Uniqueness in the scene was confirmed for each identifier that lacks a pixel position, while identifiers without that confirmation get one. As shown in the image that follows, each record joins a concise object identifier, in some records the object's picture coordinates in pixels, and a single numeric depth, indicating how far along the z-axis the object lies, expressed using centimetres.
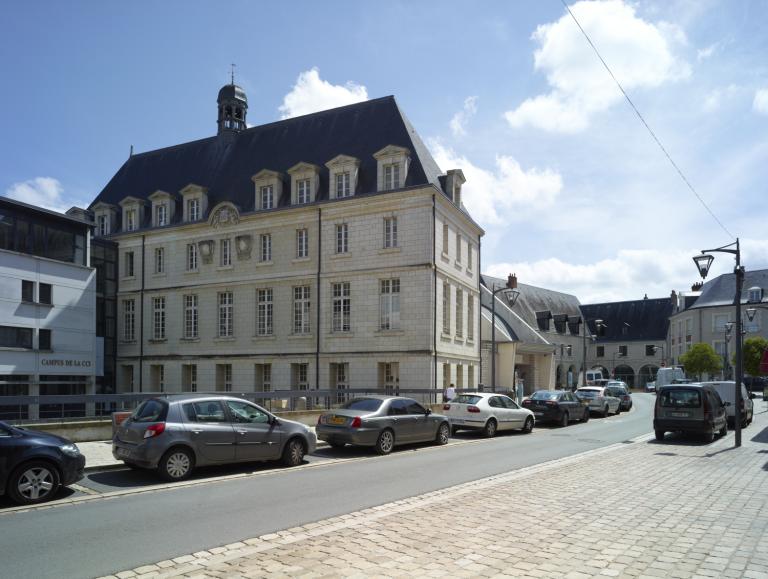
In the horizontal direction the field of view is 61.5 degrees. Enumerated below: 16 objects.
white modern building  2895
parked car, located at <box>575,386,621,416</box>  3094
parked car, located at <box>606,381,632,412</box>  3591
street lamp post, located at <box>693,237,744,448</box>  1750
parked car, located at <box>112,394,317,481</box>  1080
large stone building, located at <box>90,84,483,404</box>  3064
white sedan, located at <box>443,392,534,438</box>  1997
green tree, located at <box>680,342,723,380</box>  6006
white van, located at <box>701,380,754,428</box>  2370
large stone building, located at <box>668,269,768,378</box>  6894
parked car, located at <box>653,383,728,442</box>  1828
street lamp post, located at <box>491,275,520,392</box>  2792
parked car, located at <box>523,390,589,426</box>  2456
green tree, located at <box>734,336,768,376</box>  5447
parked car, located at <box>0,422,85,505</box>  875
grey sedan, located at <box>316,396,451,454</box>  1486
